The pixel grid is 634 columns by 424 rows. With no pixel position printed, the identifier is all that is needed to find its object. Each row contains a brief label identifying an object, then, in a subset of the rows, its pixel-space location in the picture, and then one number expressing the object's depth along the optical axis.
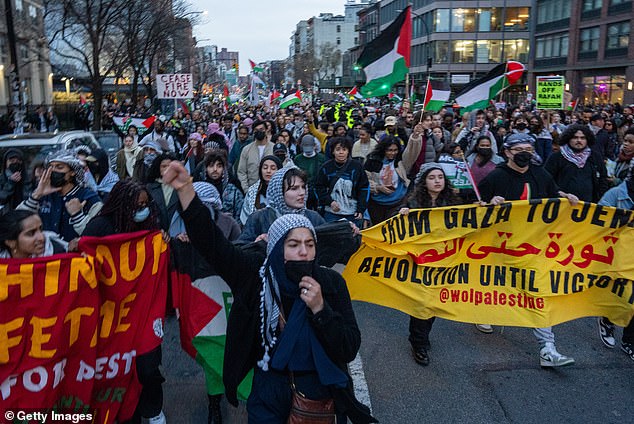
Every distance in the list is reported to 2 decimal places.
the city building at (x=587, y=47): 43.59
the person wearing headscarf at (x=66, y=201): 4.42
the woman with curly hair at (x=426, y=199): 4.94
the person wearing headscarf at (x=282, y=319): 2.65
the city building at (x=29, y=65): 26.17
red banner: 2.96
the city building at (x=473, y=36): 64.62
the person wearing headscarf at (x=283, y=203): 4.25
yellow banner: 4.82
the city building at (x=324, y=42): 103.06
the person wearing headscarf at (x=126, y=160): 10.03
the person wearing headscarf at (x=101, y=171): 7.46
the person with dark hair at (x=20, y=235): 3.24
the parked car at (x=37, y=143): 8.40
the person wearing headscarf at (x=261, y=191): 5.68
